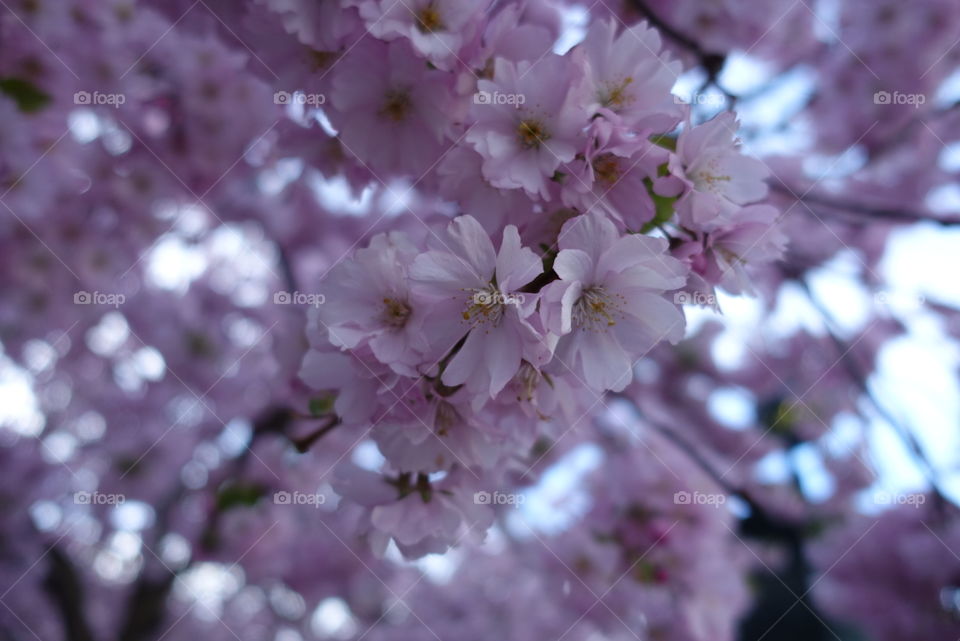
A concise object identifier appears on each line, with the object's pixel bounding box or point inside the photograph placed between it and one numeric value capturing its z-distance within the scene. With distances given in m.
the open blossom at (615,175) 0.27
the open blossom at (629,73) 0.29
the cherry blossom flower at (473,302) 0.27
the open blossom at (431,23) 0.30
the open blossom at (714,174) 0.28
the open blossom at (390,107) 0.31
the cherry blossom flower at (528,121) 0.28
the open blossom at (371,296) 0.28
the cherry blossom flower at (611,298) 0.27
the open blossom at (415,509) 0.31
